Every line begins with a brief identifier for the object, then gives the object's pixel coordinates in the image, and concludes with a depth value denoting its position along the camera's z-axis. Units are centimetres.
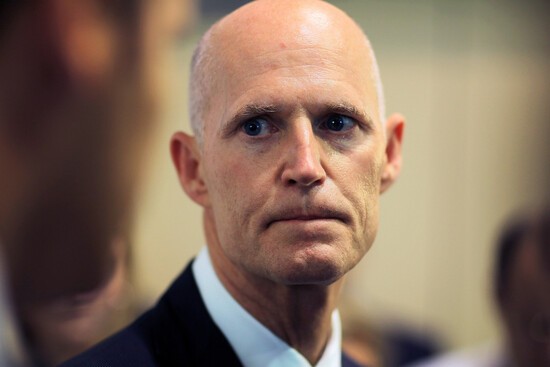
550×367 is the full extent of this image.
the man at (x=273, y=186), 186
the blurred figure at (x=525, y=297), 253
